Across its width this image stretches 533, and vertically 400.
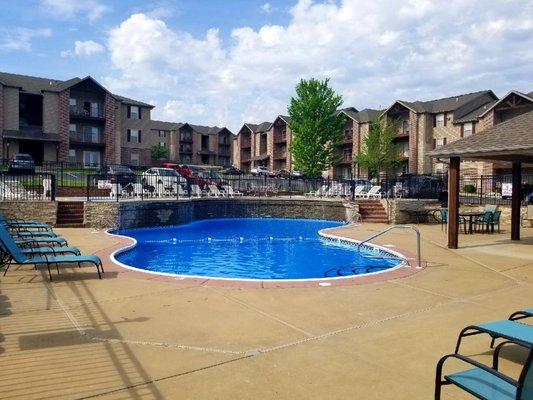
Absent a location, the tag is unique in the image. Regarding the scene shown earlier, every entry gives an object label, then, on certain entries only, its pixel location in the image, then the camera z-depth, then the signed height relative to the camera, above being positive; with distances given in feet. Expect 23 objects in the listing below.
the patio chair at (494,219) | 57.72 -3.92
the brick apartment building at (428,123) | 144.66 +24.25
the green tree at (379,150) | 159.63 +13.70
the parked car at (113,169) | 125.65 +5.23
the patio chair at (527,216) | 64.13 -4.04
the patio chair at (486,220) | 57.31 -3.99
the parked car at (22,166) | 97.71 +4.93
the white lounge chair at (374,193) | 90.55 -0.94
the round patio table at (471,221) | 57.45 -4.21
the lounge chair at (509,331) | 14.37 -4.83
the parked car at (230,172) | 170.50 +6.06
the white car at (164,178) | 88.16 +1.83
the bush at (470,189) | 128.67 -0.07
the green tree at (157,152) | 224.53 +17.79
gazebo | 41.57 +3.68
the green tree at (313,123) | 150.10 +21.99
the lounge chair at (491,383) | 9.29 -4.69
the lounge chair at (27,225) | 44.25 -3.85
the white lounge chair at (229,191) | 97.55 -0.74
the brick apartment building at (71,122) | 145.69 +23.28
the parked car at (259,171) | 183.41 +7.11
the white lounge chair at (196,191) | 94.27 -0.73
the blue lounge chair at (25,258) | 28.17 -4.56
